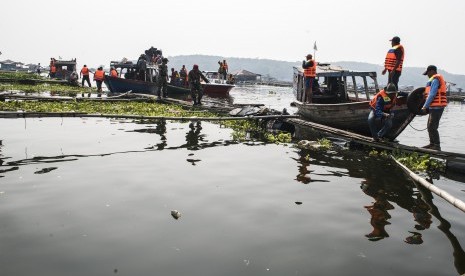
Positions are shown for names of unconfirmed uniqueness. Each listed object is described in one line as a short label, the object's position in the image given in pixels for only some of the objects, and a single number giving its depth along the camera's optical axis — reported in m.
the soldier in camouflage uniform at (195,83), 17.52
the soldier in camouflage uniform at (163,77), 18.83
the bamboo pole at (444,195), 3.72
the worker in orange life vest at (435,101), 8.37
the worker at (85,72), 29.89
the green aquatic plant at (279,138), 10.69
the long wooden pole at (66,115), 8.07
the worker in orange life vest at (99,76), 26.67
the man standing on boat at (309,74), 13.05
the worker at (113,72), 25.67
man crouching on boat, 8.79
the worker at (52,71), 38.61
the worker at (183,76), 28.16
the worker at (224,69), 31.65
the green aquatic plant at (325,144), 9.59
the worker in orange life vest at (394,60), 10.05
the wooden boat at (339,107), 9.33
